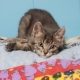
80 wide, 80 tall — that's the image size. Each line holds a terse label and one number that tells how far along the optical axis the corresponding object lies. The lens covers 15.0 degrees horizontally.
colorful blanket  0.76
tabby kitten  0.94
